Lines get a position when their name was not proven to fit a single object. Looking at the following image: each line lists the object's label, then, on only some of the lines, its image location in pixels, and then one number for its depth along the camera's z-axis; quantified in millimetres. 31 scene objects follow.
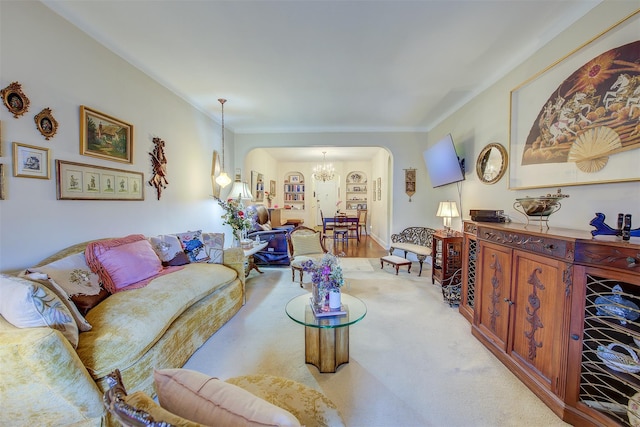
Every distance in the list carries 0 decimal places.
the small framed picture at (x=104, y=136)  2217
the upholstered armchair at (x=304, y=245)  4066
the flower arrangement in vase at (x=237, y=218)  3910
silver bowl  1902
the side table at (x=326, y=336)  1833
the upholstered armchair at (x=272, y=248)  4539
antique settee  4219
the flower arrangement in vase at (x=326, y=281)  1935
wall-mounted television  3605
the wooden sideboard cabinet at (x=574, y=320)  1336
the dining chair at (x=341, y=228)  7101
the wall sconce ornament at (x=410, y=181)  5062
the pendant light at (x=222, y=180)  4332
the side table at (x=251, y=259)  3561
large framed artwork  1620
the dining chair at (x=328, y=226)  7292
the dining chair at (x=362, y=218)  8398
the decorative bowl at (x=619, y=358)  1325
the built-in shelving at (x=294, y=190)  9664
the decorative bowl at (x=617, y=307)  1315
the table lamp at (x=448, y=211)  3652
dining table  7151
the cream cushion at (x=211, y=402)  620
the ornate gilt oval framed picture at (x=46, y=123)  1870
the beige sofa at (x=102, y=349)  1117
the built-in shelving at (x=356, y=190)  9492
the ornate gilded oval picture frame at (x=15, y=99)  1675
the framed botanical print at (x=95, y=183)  2062
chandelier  7755
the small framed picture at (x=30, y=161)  1752
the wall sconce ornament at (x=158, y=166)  3049
